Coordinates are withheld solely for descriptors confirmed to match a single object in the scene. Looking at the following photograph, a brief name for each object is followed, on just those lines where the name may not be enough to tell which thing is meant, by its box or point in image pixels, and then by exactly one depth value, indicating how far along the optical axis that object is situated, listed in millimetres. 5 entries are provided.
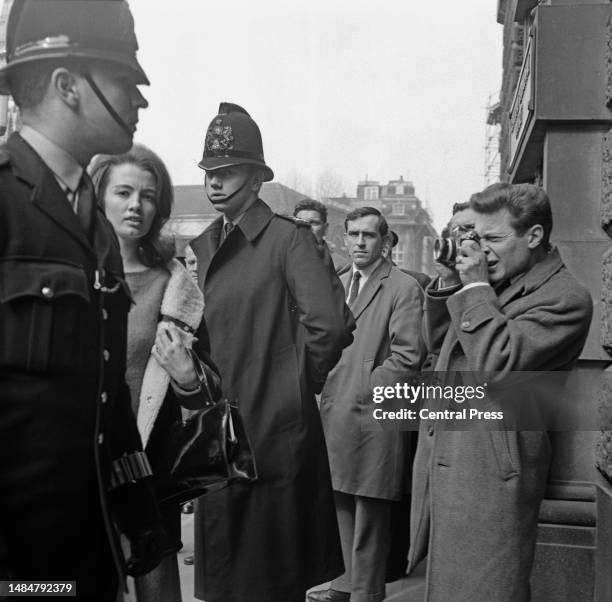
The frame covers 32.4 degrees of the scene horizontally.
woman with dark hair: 2344
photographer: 2928
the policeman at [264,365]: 3107
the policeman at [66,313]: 1826
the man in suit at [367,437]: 4352
